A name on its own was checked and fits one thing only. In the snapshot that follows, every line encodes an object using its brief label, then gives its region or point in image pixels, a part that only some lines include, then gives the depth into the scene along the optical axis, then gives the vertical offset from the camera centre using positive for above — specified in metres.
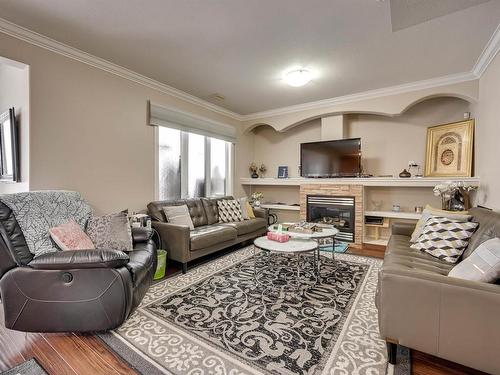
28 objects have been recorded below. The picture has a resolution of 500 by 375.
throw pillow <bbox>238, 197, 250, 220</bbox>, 4.56 -0.54
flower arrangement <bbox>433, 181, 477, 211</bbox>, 3.36 -0.17
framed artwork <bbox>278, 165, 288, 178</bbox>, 5.65 +0.21
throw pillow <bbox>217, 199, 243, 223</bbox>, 4.36 -0.57
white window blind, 3.77 +1.00
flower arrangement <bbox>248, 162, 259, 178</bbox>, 5.95 +0.29
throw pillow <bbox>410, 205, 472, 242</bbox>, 2.51 -0.36
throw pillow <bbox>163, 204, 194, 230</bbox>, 3.47 -0.53
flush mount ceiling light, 3.29 +1.43
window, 4.14 +0.28
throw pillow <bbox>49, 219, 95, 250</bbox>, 2.08 -0.53
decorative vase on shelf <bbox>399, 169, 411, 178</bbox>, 4.11 +0.13
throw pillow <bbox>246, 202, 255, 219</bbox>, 4.70 -0.63
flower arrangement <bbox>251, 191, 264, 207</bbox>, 5.30 -0.42
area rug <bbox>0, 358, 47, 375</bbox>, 1.46 -1.18
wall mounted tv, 4.45 +0.44
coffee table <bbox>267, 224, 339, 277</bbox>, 2.97 -0.68
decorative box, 2.86 -0.67
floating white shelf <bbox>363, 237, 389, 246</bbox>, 4.41 -1.10
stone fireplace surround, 4.38 -0.23
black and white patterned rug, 1.57 -1.18
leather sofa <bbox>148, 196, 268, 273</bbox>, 3.10 -0.76
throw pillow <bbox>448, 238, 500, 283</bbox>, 1.41 -0.51
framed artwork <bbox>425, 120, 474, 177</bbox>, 3.55 +0.51
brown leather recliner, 1.75 -0.83
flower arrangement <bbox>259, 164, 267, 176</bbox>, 6.00 +0.27
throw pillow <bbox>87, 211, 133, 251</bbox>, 2.38 -0.54
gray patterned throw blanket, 2.04 -0.33
